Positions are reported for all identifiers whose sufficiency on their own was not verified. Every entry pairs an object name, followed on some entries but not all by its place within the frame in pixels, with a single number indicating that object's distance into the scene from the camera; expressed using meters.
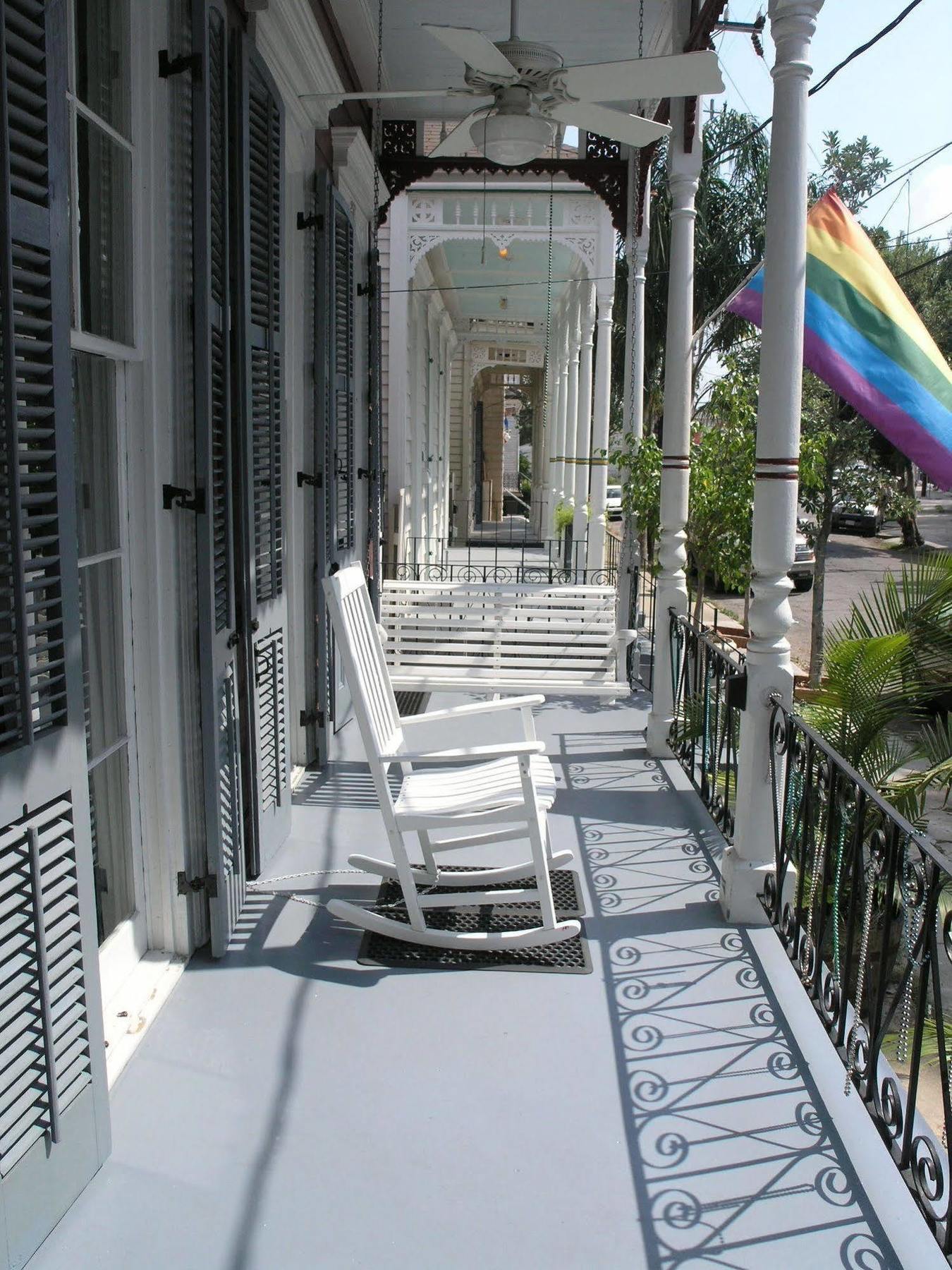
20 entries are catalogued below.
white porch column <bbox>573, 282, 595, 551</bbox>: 10.70
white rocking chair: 2.97
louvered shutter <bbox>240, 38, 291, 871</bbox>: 3.15
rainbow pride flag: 4.13
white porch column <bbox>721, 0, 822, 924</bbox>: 2.90
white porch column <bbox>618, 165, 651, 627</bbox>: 6.54
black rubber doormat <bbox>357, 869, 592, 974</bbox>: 2.92
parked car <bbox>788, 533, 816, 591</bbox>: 16.38
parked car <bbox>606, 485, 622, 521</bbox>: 26.23
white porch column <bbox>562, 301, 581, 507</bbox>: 11.86
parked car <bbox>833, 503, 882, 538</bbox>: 23.10
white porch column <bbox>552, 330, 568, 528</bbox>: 13.20
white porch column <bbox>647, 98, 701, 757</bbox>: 4.61
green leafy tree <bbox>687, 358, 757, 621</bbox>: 5.98
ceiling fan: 3.12
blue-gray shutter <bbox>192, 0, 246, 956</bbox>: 2.65
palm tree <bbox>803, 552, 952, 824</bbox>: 3.85
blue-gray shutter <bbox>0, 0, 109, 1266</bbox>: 1.67
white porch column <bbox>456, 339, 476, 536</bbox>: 18.61
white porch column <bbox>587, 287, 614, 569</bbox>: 9.31
